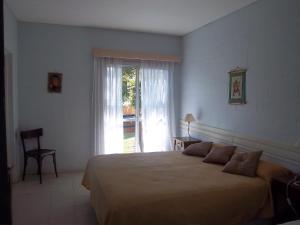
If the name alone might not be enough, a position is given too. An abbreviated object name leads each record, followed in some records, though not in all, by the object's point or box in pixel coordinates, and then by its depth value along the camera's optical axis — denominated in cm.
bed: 220
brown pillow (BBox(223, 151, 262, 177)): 288
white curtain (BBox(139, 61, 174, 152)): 505
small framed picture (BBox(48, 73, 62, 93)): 454
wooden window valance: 466
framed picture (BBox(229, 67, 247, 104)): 357
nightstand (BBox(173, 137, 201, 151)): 444
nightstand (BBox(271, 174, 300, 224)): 259
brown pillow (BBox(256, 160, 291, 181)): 271
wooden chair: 407
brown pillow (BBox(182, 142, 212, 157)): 378
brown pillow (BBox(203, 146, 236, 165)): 336
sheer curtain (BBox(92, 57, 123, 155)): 474
